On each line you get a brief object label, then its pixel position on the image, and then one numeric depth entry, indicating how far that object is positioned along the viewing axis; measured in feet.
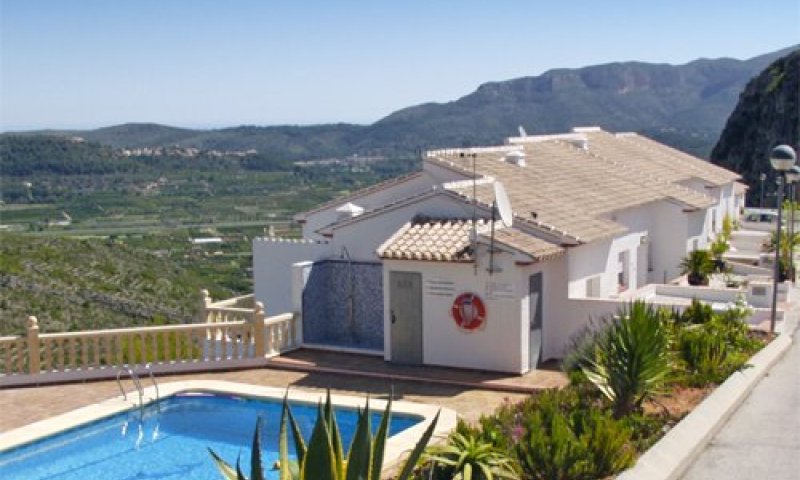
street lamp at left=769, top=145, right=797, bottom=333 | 52.19
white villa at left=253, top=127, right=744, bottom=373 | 53.42
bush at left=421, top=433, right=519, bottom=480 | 26.17
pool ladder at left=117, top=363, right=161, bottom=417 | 49.32
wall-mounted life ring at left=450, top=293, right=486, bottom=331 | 53.52
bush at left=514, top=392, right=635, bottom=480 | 27.66
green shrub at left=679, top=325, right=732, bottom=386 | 40.75
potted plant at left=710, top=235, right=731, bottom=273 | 85.87
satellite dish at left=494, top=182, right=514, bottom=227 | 53.57
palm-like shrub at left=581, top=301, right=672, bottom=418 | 34.88
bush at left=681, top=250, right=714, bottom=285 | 79.41
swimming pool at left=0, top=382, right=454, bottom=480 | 42.22
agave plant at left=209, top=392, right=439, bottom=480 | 19.85
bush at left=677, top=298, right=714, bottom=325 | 51.06
